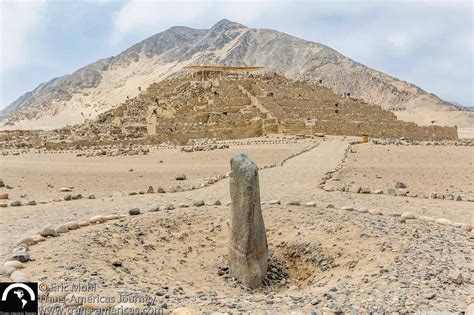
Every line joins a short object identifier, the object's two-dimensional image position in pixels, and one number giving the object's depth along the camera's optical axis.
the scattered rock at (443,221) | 7.63
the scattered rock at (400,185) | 12.63
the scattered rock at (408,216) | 8.02
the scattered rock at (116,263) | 5.73
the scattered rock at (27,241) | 6.25
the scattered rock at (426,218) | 7.87
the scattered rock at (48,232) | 6.73
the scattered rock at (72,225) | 7.23
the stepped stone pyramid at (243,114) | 34.19
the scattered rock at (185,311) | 3.95
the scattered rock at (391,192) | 10.98
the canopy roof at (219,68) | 53.53
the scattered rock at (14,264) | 5.23
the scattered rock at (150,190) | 11.59
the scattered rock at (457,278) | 4.77
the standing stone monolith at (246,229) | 5.94
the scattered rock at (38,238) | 6.43
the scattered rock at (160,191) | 11.61
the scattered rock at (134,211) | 8.33
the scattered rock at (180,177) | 15.07
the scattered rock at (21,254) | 5.49
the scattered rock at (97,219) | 7.77
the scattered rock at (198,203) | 9.19
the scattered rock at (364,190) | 11.15
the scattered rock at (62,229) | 6.98
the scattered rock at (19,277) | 4.71
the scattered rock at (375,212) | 8.28
